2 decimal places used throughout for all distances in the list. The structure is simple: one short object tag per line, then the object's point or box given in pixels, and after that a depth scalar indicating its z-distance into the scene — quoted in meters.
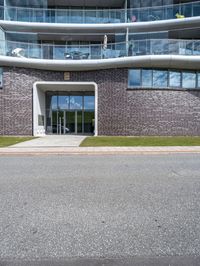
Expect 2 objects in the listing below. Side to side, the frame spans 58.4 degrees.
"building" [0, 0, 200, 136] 14.51
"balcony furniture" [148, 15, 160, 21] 17.21
